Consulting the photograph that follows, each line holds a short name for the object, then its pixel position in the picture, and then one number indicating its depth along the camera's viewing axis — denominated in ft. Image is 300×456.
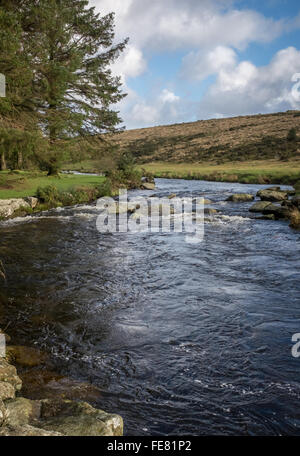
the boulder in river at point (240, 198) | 76.18
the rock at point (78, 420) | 10.18
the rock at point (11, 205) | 52.32
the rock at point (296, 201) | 55.98
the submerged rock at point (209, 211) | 61.34
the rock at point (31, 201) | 58.39
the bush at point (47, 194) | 62.13
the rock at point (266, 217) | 56.08
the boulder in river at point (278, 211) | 55.93
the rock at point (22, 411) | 10.36
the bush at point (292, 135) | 177.78
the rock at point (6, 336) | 17.65
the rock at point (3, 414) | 10.03
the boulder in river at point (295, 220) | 49.06
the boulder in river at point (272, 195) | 71.76
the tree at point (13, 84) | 52.60
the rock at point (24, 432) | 8.78
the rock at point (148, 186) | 104.55
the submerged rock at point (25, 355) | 15.72
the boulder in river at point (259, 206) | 61.67
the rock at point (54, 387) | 13.35
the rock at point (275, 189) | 81.75
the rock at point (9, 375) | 13.23
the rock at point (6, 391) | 11.77
